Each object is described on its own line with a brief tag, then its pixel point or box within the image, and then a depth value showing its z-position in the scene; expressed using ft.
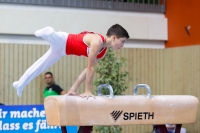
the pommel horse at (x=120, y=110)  26.23
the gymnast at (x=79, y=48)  26.65
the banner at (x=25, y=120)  41.42
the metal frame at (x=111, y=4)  51.97
